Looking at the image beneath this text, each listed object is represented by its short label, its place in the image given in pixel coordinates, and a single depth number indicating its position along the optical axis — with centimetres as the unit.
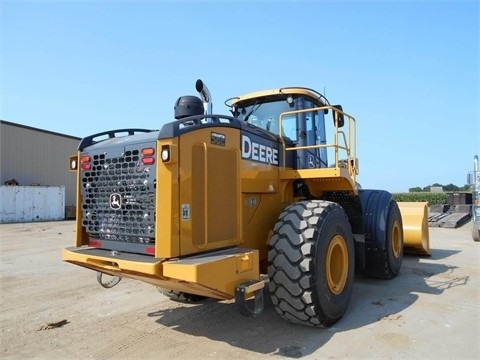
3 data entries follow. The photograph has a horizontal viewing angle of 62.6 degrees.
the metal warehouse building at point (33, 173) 2314
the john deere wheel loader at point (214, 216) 369
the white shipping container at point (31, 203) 2255
